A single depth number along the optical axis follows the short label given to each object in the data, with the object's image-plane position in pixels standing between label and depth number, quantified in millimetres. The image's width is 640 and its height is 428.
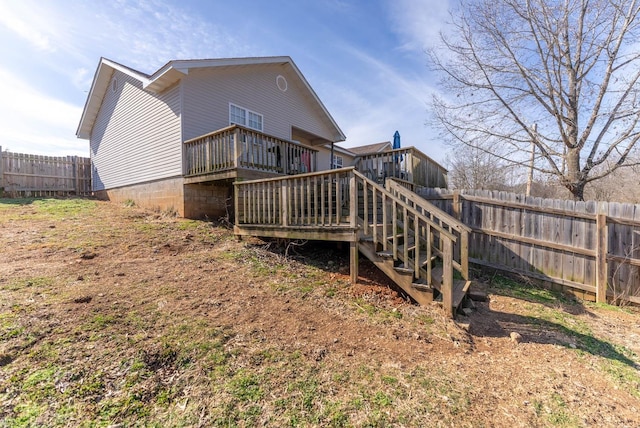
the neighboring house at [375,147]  21875
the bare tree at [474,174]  22534
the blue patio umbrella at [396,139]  12594
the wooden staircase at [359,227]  4223
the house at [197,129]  8086
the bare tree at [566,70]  7852
